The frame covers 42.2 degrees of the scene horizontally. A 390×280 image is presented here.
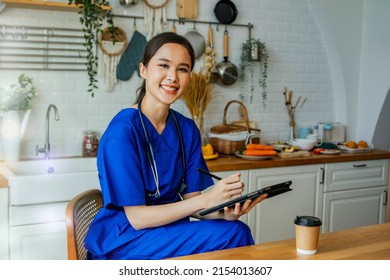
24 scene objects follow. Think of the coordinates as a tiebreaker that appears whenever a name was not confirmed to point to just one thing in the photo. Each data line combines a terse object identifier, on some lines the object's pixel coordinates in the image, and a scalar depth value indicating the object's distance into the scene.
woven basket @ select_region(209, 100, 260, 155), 3.65
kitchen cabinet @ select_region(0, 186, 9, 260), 2.64
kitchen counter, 3.30
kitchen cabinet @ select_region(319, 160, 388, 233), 3.84
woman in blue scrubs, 1.67
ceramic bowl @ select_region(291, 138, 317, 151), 4.01
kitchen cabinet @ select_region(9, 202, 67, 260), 2.67
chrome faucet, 3.28
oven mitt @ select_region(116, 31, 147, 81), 3.54
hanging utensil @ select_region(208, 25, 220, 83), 3.84
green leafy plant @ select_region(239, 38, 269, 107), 3.94
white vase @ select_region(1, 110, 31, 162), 3.10
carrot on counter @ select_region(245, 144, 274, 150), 3.52
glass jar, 3.42
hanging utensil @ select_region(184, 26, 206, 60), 3.75
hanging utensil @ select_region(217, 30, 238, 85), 3.85
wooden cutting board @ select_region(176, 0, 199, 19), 3.70
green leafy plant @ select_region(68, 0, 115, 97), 3.21
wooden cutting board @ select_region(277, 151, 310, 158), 3.63
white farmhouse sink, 2.64
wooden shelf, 3.03
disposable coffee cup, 1.42
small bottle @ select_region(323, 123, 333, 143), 4.31
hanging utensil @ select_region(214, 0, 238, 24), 3.84
